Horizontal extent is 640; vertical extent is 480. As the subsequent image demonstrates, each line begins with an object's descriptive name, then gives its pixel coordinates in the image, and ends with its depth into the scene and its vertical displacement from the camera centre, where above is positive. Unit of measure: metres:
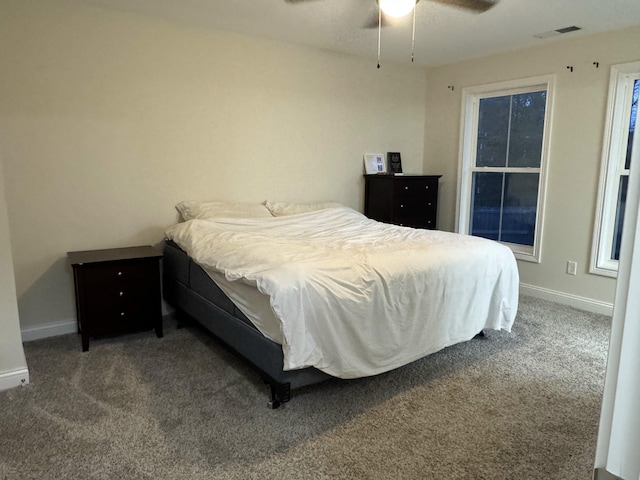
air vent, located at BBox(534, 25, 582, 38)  3.60 +1.15
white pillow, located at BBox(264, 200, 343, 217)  4.04 -0.36
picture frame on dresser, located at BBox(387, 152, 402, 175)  4.98 +0.08
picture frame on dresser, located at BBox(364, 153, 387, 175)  4.80 +0.06
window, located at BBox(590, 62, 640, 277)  3.65 +0.05
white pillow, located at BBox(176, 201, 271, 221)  3.61 -0.35
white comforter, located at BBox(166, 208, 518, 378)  2.19 -0.64
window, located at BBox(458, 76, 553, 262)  4.31 +0.09
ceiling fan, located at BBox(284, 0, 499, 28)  3.00 +1.14
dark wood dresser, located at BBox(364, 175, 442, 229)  4.59 -0.32
